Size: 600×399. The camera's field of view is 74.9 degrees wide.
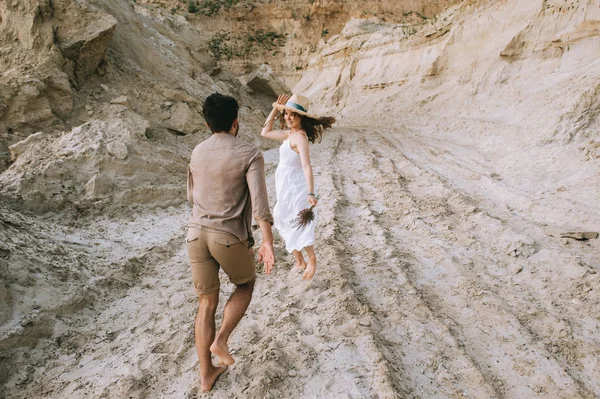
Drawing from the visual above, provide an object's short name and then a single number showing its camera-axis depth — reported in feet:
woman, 11.12
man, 7.07
